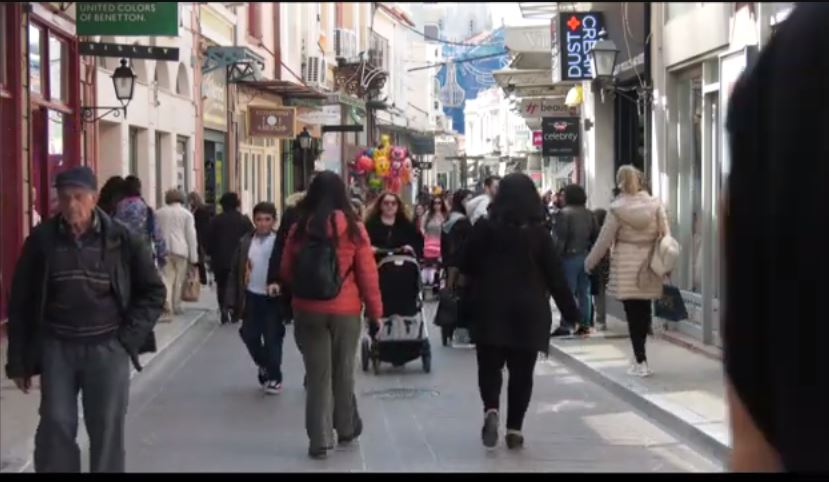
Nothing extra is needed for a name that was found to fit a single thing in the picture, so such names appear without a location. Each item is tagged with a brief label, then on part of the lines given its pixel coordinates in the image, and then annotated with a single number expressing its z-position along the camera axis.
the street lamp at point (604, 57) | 16.16
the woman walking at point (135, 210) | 14.12
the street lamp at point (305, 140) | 32.34
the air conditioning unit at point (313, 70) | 36.37
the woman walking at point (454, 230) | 14.02
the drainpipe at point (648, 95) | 15.18
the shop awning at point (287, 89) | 30.86
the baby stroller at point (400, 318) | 11.61
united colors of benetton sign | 15.20
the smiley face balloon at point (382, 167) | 34.69
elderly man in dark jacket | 6.15
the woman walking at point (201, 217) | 20.12
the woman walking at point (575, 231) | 14.48
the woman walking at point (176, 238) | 16.52
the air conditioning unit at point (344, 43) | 41.31
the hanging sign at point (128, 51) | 16.25
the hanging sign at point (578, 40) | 18.38
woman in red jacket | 8.00
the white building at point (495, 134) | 56.41
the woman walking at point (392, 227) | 11.81
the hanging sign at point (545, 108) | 26.86
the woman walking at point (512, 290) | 8.09
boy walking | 10.77
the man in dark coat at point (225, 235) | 17.03
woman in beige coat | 10.84
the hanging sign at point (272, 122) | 30.64
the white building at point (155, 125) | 20.42
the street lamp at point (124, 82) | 17.58
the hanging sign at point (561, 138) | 22.08
